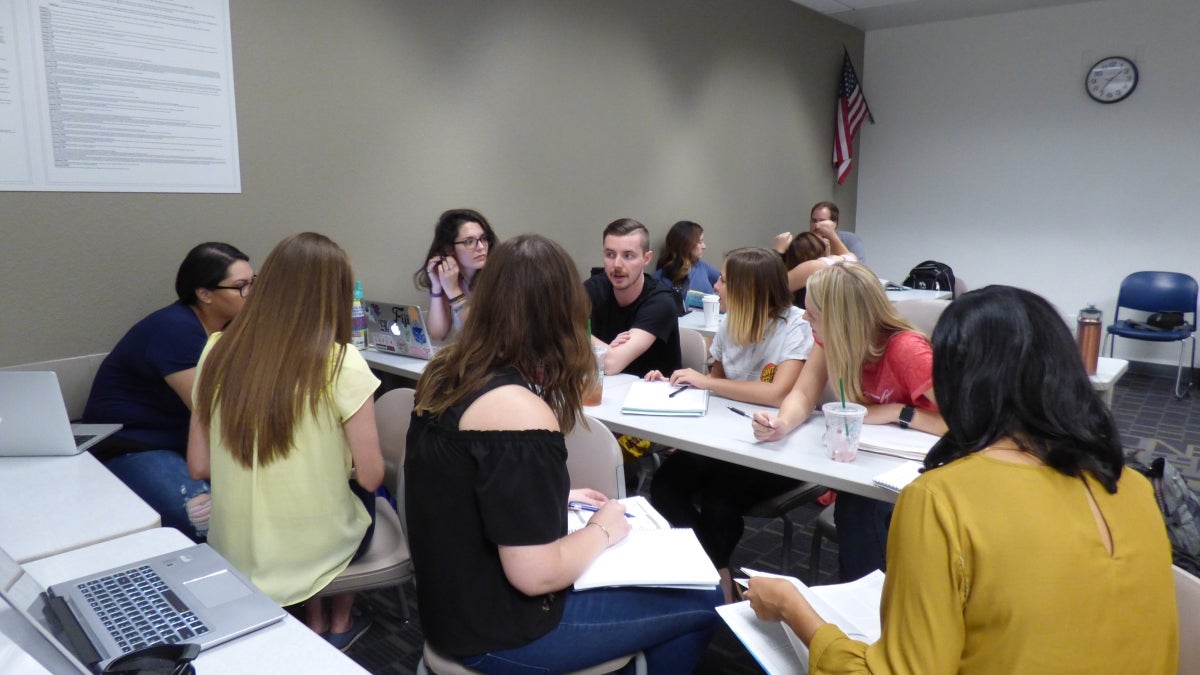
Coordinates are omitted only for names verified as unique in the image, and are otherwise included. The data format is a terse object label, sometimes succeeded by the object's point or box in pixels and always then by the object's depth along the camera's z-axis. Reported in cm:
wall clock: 589
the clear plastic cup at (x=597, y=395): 232
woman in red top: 198
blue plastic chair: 547
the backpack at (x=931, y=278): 621
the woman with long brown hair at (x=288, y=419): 170
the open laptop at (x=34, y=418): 183
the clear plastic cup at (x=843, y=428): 182
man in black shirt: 282
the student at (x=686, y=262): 505
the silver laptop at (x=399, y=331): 302
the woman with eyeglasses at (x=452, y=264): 337
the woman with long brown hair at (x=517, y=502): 127
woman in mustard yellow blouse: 97
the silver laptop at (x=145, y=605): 105
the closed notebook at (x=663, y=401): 229
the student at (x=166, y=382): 224
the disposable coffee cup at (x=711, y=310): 380
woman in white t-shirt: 230
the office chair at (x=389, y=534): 186
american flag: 672
